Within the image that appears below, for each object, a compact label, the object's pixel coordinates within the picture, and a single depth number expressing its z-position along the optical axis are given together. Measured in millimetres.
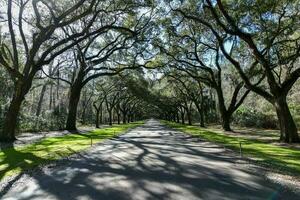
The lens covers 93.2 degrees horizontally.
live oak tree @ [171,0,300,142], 7886
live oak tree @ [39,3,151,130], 11585
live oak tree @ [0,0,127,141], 8220
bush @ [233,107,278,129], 17050
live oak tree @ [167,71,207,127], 18771
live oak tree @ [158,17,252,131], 12066
